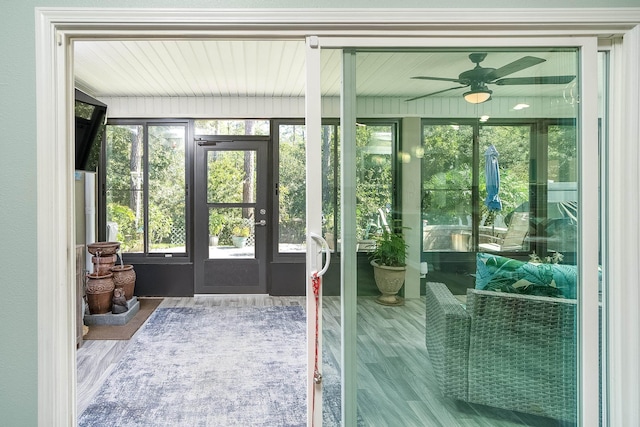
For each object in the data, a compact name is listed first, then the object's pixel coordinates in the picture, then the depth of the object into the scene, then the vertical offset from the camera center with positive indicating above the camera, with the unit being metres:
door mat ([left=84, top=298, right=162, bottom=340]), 3.75 -1.17
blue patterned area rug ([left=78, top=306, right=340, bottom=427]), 2.38 -1.21
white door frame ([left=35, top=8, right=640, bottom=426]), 1.50 +0.42
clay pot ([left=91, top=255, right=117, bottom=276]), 4.28 -0.56
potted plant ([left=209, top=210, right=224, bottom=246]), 5.41 -0.20
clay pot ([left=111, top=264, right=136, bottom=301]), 4.56 -0.77
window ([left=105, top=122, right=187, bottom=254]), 5.25 +0.35
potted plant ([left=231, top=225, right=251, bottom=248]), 5.45 -0.33
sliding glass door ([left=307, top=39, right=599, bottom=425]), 1.59 -0.10
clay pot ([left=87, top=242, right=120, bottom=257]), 4.27 -0.40
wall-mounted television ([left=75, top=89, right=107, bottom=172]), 3.33 +0.71
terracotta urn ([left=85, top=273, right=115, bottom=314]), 4.14 -0.84
